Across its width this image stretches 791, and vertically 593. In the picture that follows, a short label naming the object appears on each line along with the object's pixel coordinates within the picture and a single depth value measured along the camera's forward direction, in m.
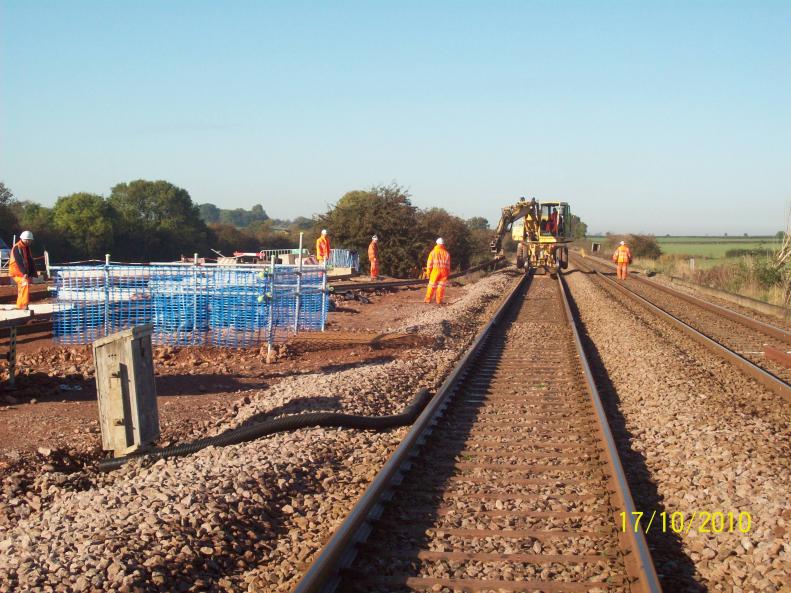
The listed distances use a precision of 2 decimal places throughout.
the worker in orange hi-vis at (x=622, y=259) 40.88
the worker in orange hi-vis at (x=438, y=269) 21.36
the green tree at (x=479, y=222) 61.97
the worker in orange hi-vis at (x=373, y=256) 31.19
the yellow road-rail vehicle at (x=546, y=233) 42.00
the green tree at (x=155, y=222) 54.03
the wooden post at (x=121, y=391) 7.48
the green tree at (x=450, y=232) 45.81
